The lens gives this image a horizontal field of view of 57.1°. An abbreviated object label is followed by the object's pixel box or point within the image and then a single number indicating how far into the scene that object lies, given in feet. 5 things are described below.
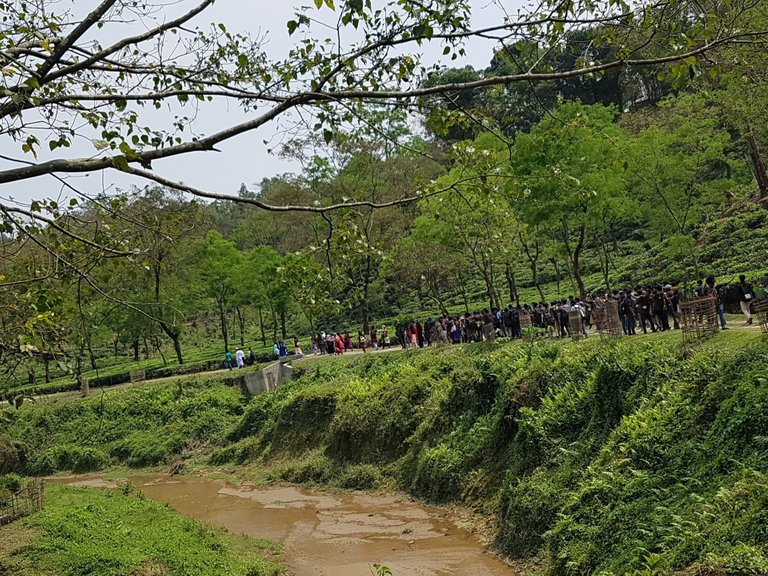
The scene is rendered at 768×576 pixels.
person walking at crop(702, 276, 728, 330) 54.75
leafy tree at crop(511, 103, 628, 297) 84.35
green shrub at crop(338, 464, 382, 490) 65.26
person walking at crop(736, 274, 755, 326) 56.92
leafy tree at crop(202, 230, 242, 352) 150.82
